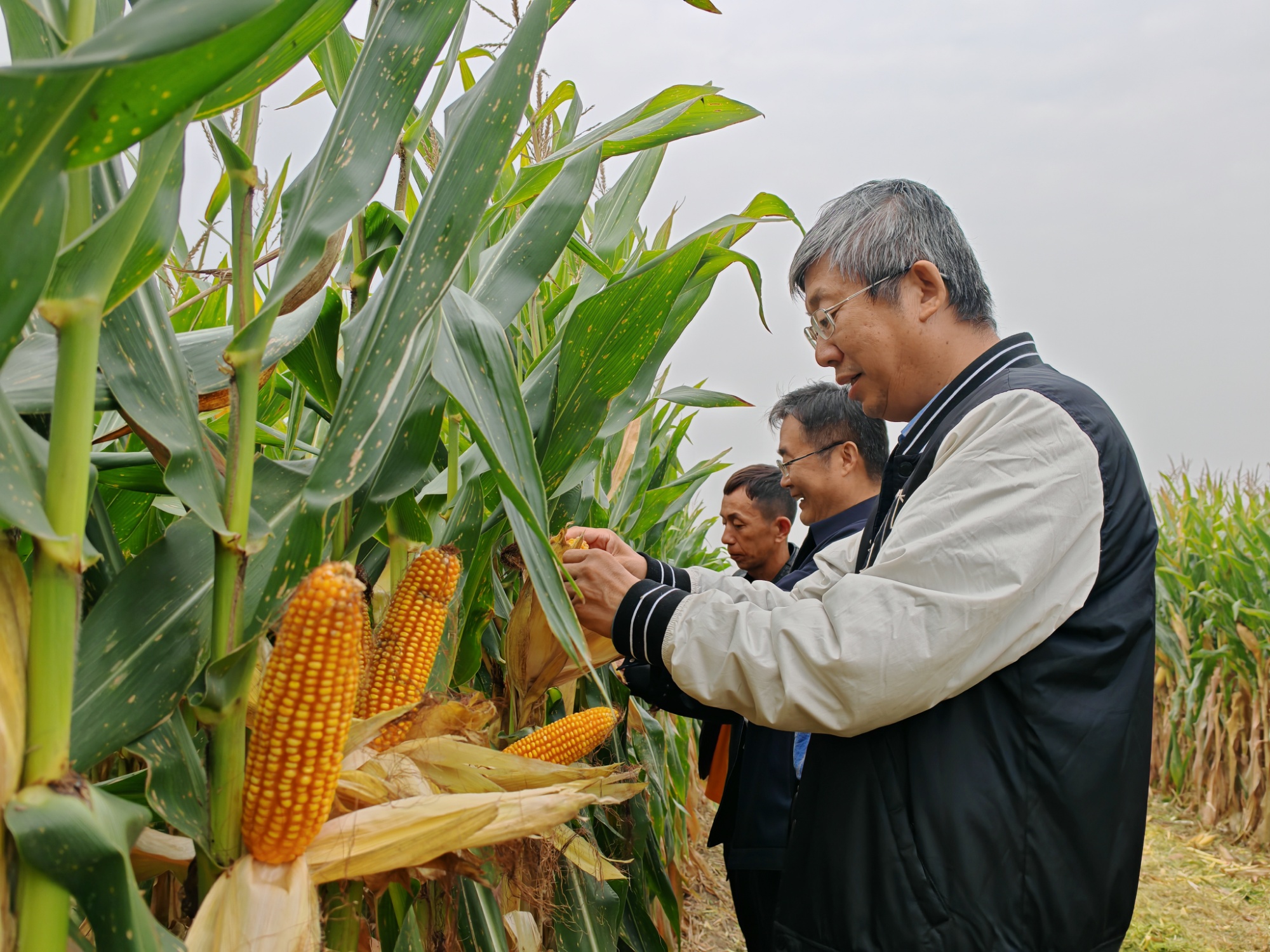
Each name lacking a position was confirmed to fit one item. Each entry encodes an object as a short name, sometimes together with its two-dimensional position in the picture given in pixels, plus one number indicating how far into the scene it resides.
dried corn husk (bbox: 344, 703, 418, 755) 0.84
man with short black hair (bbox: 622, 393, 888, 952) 2.49
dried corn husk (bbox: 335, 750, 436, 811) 0.84
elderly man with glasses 1.33
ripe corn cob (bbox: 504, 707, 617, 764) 1.15
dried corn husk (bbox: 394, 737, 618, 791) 0.96
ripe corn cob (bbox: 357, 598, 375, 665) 0.95
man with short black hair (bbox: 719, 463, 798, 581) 3.63
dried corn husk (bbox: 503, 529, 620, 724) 1.48
